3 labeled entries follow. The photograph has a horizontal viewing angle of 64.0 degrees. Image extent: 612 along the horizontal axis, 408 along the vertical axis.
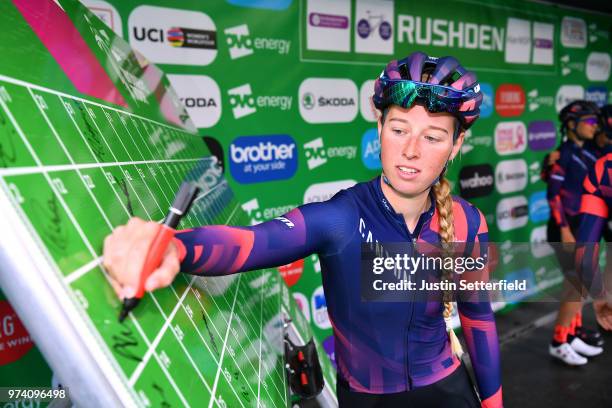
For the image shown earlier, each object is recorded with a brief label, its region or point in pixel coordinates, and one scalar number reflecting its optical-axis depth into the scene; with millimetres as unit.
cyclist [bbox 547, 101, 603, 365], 3844
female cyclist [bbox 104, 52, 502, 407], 1266
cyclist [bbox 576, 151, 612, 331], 2785
